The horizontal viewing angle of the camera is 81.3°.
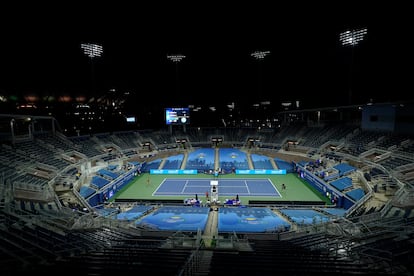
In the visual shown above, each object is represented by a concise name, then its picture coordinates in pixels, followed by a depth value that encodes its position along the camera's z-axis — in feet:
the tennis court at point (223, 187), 78.69
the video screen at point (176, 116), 135.64
